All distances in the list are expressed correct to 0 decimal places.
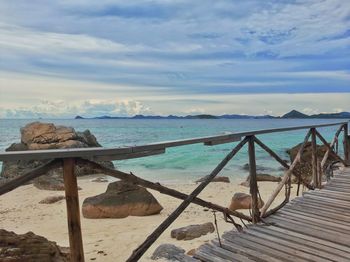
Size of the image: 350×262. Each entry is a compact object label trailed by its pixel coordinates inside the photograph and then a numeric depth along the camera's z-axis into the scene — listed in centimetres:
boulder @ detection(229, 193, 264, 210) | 1102
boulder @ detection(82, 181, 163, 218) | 1056
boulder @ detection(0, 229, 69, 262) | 427
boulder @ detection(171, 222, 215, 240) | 775
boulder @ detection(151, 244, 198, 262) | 607
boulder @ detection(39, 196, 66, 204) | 1353
